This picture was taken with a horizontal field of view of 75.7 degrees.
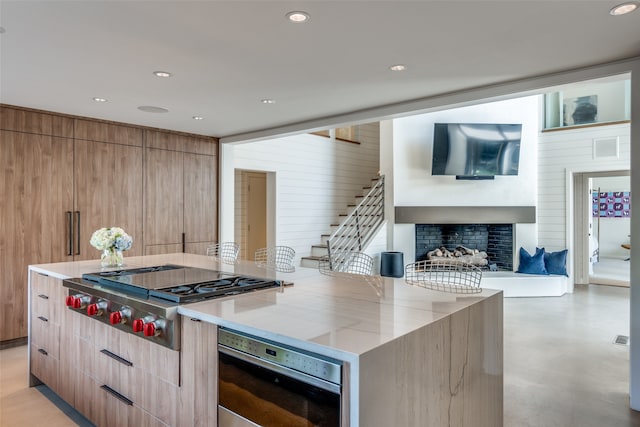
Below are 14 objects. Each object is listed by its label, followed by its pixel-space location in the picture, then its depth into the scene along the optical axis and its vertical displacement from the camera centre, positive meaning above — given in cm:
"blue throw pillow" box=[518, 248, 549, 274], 680 -80
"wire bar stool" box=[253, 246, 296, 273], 327 -44
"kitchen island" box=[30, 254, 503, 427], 137 -48
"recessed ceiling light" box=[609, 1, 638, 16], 224 +115
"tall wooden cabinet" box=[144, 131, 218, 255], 562 +31
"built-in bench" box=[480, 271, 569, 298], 664 -113
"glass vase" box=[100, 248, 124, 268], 326 -34
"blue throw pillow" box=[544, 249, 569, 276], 684 -79
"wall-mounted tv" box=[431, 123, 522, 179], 691 +111
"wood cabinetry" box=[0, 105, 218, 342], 441 +30
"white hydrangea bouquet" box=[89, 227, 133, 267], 321 -22
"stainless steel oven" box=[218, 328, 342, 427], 136 -62
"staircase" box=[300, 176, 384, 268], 730 -27
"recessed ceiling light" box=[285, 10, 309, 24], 234 +115
